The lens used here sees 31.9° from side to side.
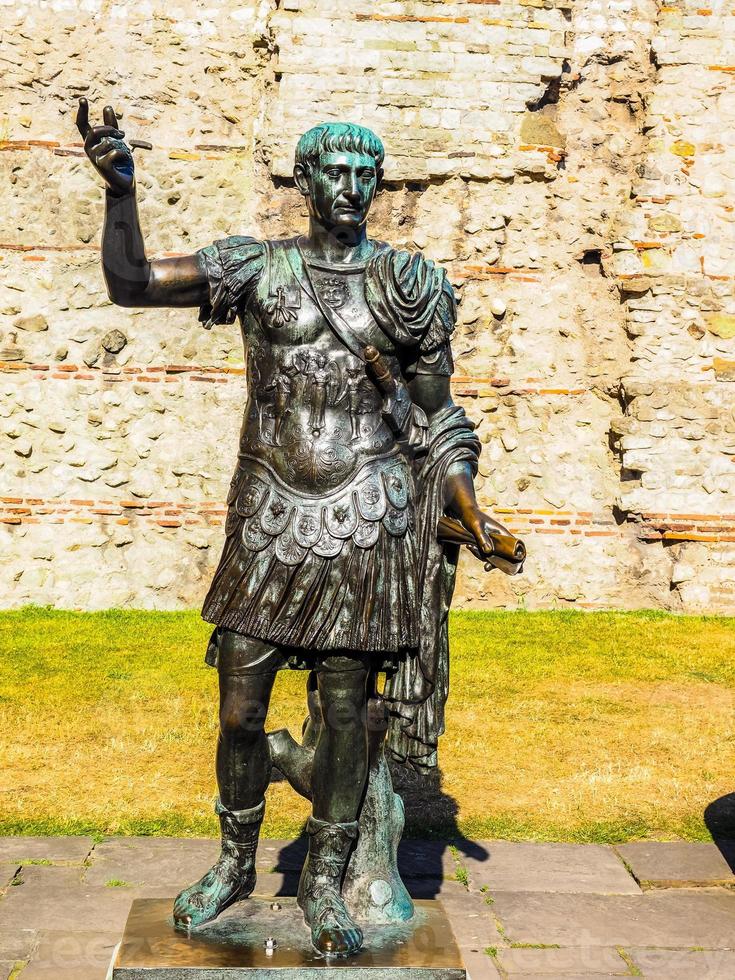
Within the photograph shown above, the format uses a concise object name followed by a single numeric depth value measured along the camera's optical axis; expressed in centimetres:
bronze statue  365
